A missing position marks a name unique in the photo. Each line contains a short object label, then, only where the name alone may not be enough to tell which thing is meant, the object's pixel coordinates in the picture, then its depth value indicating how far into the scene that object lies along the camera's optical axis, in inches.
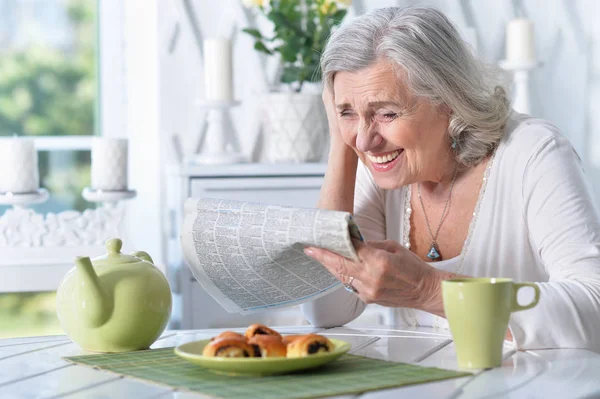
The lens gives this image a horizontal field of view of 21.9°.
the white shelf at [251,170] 124.3
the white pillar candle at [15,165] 125.7
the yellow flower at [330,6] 132.9
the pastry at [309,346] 72.5
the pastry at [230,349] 72.3
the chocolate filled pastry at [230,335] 73.2
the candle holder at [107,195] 128.0
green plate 71.5
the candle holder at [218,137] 132.0
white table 69.6
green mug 73.1
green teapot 77.8
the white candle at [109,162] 127.0
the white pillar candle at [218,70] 131.0
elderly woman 87.6
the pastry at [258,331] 74.3
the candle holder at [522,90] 144.4
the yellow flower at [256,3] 132.6
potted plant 132.9
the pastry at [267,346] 72.7
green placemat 69.4
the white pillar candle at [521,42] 141.4
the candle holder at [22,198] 125.9
